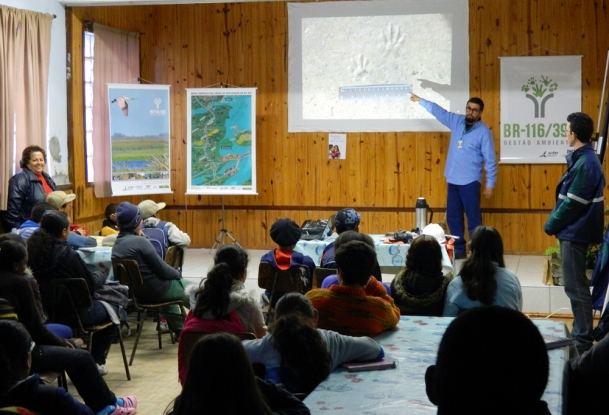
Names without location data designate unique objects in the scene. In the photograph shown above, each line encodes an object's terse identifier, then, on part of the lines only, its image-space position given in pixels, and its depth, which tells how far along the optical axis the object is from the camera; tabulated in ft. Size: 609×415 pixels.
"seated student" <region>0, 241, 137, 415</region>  12.60
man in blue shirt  27.55
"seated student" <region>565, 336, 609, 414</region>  8.72
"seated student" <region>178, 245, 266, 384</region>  12.11
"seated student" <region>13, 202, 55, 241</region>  19.20
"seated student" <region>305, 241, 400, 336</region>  11.48
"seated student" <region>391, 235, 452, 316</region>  13.98
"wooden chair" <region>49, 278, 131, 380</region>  15.17
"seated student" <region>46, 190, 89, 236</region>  21.26
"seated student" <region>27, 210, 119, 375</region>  15.35
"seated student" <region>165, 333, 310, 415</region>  6.62
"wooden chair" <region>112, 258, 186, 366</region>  17.39
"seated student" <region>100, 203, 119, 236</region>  23.49
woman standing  23.80
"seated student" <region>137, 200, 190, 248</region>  21.31
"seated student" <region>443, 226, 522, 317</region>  13.39
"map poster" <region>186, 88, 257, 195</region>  30.35
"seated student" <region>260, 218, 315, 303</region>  16.89
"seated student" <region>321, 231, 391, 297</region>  14.69
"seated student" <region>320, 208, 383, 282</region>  17.88
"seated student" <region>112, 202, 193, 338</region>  17.93
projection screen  29.78
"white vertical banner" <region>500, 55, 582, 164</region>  29.01
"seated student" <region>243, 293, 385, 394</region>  9.48
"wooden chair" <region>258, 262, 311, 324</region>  16.51
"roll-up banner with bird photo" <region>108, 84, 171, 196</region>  29.45
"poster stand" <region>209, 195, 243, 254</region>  31.42
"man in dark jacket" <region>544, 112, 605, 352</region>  17.06
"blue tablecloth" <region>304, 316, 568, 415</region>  8.34
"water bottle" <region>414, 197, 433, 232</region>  24.59
